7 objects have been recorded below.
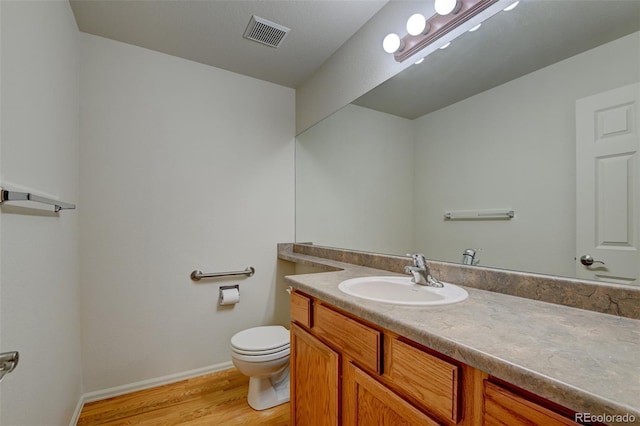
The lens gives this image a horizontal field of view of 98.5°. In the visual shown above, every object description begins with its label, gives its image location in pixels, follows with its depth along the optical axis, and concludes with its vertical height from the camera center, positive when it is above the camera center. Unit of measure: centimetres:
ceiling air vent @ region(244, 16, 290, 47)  172 +119
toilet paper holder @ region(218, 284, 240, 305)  216 -60
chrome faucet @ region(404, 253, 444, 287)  119 -26
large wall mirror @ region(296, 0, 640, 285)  86 +31
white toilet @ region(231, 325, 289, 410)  164 -90
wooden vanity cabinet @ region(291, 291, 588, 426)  58 -48
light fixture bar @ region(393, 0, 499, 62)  118 +88
